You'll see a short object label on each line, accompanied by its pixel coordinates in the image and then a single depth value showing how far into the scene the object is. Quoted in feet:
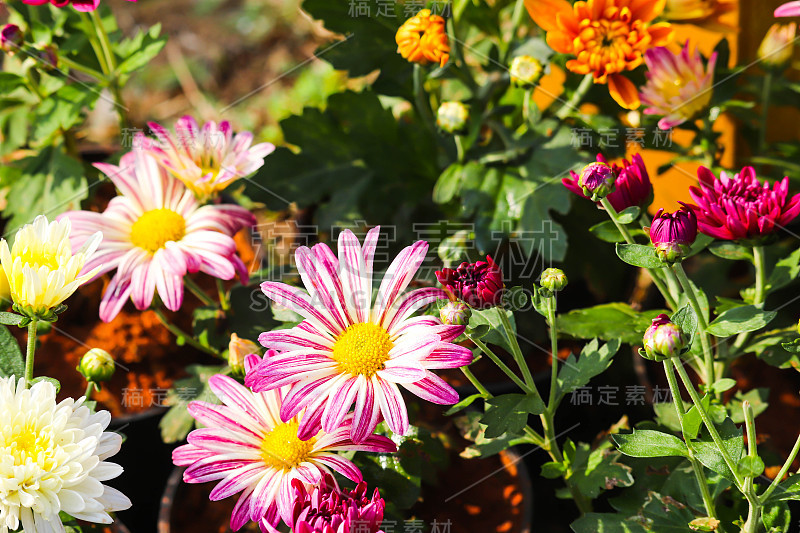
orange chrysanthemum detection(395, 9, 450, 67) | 2.54
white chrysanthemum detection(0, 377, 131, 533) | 2.23
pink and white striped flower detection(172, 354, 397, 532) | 2.33
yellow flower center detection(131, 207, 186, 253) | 2.54
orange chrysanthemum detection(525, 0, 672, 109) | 2.55
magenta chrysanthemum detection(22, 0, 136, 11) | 2.56
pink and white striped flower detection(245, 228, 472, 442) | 2.28
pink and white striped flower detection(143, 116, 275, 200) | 2.55
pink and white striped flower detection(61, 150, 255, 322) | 2.51
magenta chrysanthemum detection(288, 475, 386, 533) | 2.25
